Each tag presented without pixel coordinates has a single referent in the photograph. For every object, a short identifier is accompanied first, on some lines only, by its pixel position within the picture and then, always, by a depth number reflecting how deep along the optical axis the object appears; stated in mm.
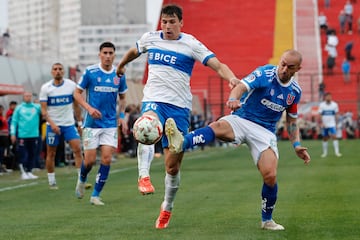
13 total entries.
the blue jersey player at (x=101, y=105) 12516
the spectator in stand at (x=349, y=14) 62375
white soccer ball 8656
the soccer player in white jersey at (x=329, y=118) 28236
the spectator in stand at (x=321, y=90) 49894
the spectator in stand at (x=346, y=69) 54575
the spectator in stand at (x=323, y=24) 63531
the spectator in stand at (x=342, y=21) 62656
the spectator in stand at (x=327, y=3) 66375
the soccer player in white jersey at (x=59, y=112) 15055
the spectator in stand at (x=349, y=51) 58450
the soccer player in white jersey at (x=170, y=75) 9227
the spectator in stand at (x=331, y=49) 57312
